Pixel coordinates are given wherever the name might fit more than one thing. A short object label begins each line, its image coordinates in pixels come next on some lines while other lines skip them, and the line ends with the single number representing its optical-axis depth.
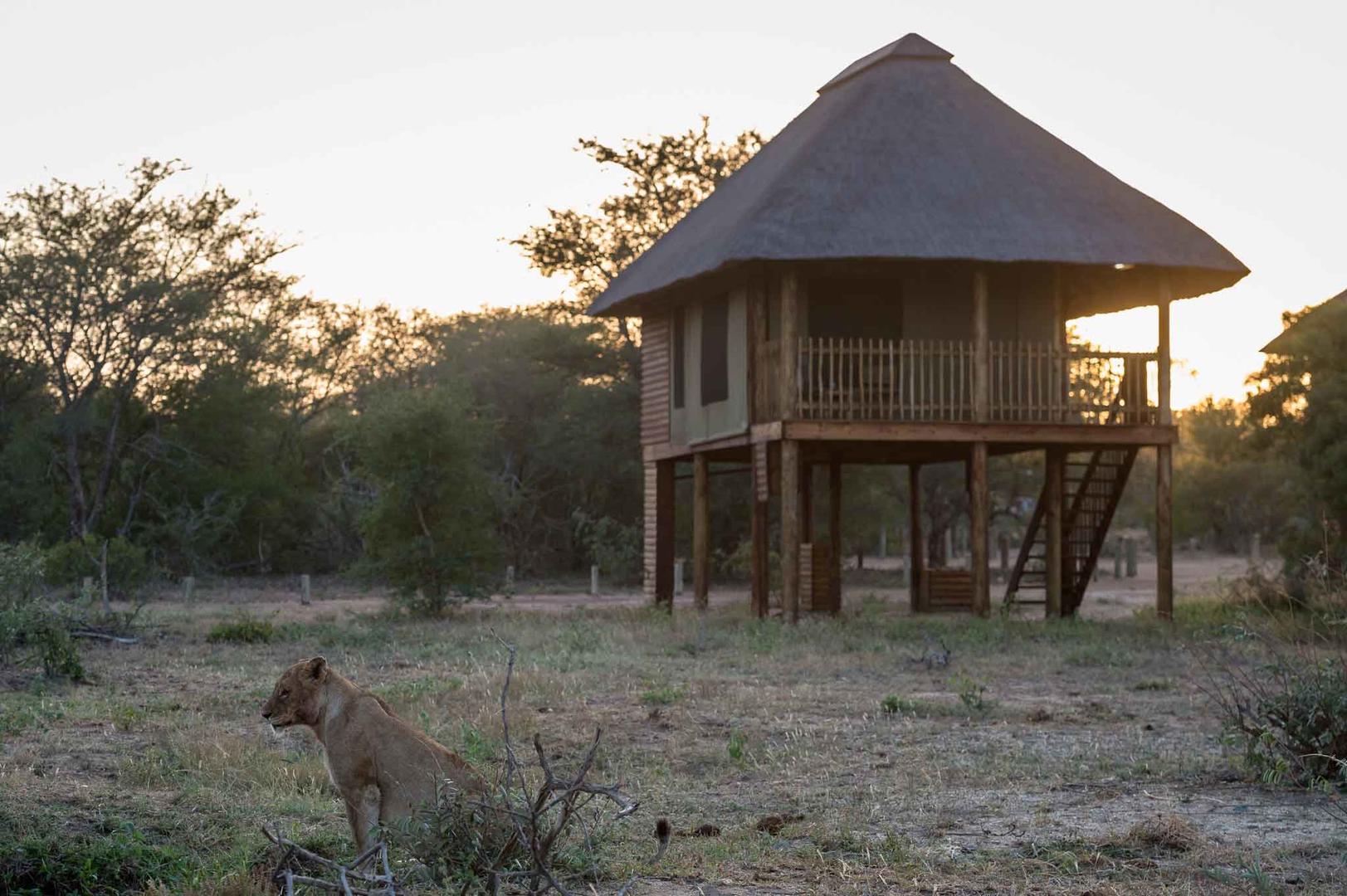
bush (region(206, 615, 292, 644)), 19.64
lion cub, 6.52
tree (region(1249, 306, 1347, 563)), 23.88
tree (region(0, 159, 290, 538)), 34.16
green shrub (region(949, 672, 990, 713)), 13.31
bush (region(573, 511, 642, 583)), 37.03
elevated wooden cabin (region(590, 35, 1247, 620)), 20.92
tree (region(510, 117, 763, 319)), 39.41
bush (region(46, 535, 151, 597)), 29.30
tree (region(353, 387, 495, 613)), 24.45
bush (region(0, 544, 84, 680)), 14.97
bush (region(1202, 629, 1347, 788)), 9.85
